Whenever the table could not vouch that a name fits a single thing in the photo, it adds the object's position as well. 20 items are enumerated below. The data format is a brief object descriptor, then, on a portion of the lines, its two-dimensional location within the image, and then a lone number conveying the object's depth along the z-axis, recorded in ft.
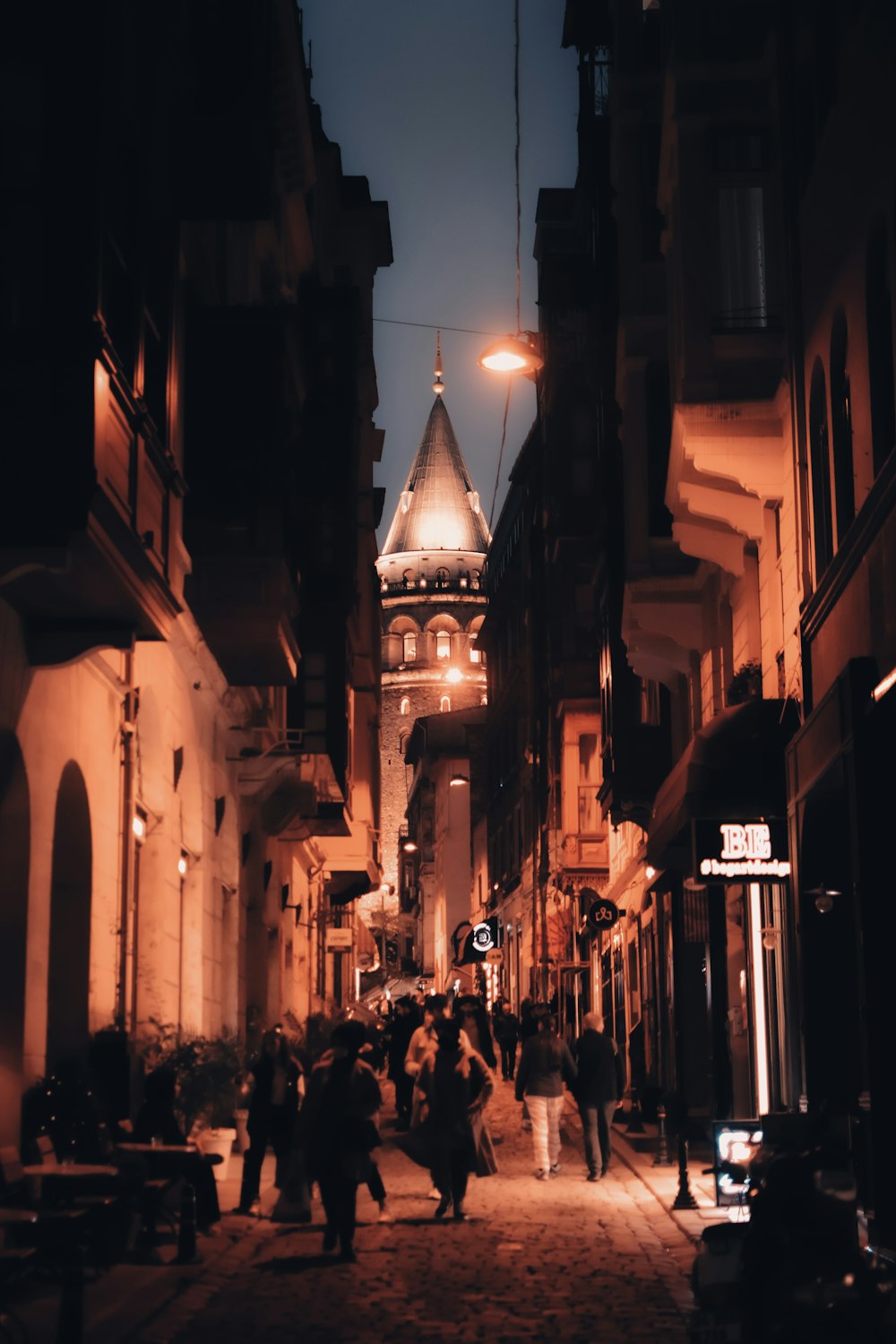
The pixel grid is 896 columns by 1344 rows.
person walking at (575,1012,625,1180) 72.74
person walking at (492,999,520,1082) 138.62
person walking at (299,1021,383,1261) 49.80
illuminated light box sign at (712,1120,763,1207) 52.29
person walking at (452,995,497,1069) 102.12
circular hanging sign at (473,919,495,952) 250.37
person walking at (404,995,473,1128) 60.85
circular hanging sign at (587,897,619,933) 130.18
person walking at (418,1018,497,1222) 59.47
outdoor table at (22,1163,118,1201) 42.78
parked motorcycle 26.04
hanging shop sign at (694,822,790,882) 65.67
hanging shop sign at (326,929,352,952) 188.75
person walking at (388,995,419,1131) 106.73
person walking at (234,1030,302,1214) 62.23
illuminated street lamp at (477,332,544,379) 87.20
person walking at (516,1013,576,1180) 74.23
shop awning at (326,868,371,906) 188.65
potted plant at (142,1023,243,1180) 66.54
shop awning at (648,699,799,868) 65.82
